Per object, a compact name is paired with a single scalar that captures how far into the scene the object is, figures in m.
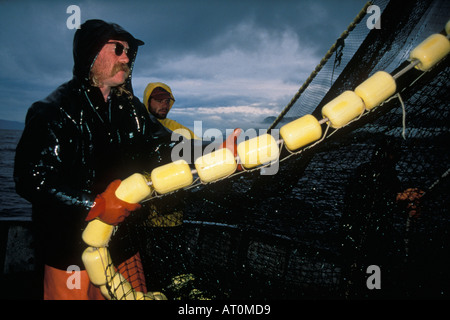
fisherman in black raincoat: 1.57
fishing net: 2.08
